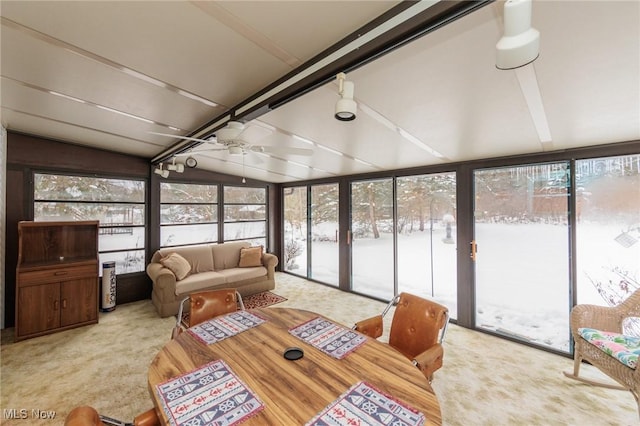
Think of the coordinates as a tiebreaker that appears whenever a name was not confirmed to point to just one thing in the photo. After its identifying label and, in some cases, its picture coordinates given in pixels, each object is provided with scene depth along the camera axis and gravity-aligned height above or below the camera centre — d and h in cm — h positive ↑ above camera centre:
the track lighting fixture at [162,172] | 428 +72
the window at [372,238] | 464 -46
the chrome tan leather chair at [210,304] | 221 -80
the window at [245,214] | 587 +1
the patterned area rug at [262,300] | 430 -151
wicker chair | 215 -103
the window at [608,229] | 259 -17
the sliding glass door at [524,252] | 299 -49
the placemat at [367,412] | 103 -83
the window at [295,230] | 627 -39
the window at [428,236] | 388 -37
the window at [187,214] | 498 +2
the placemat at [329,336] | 159 -83
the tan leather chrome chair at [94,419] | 91 -76
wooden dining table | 111 -83
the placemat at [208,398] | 105 -83
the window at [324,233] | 555 -43
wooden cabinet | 318 -80
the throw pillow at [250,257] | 503 -85
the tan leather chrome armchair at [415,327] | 184 -87
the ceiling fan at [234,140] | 223 +67
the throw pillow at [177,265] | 409 -81
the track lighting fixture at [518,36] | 86 +61
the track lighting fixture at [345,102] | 137 +60
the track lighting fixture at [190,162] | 419 +87
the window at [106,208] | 383 +12
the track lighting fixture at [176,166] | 404 +77
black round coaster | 149 -83
